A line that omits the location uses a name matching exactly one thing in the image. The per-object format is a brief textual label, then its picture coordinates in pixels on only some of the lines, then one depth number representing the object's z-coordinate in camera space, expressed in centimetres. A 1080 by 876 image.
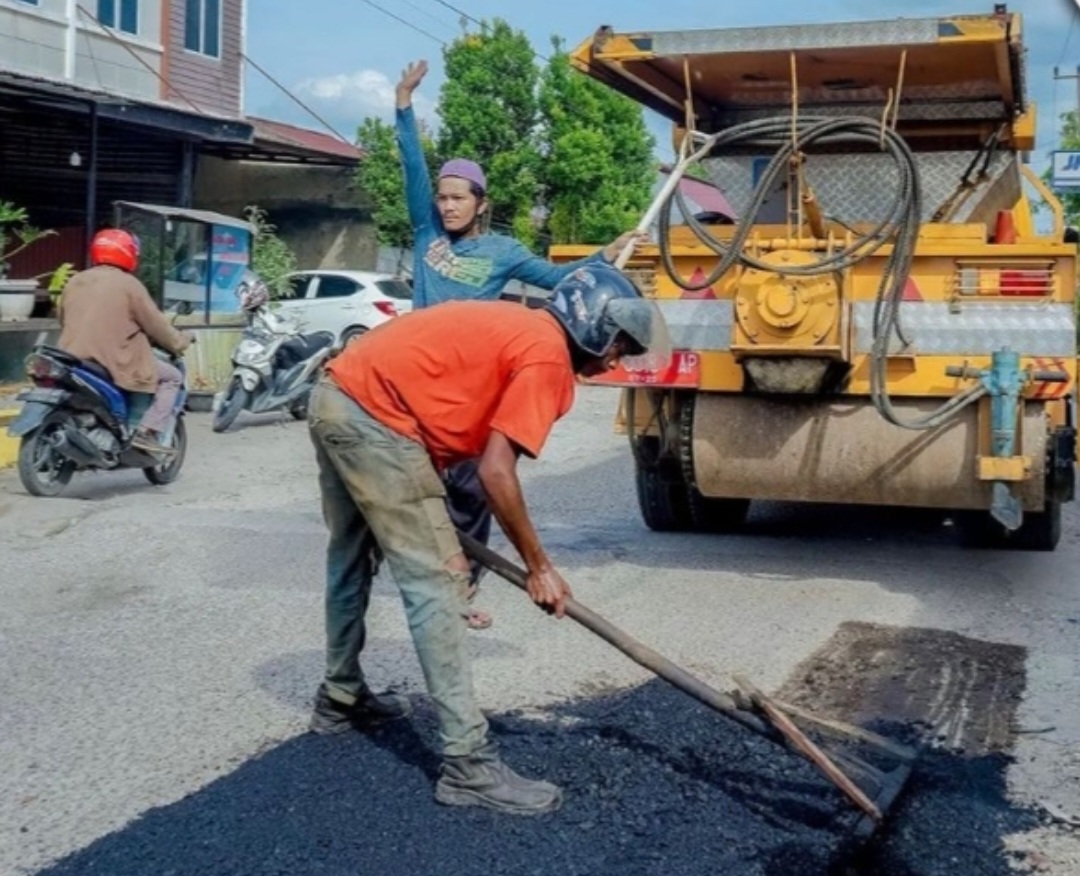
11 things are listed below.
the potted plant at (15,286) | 1369
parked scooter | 1372
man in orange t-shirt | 407
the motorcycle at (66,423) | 922
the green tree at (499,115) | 2478
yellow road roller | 676
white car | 2077
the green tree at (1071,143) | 2362
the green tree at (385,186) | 2281
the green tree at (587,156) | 2456
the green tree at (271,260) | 1900
